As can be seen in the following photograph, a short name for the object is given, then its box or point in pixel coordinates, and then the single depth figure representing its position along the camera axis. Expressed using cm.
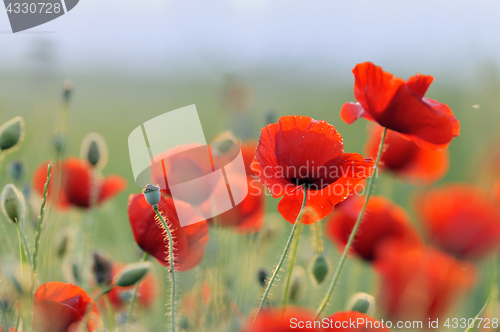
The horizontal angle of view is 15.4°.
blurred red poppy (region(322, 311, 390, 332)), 98
